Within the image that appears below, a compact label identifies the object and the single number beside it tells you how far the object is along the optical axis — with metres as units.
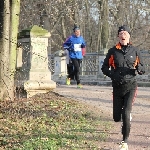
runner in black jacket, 6.76
